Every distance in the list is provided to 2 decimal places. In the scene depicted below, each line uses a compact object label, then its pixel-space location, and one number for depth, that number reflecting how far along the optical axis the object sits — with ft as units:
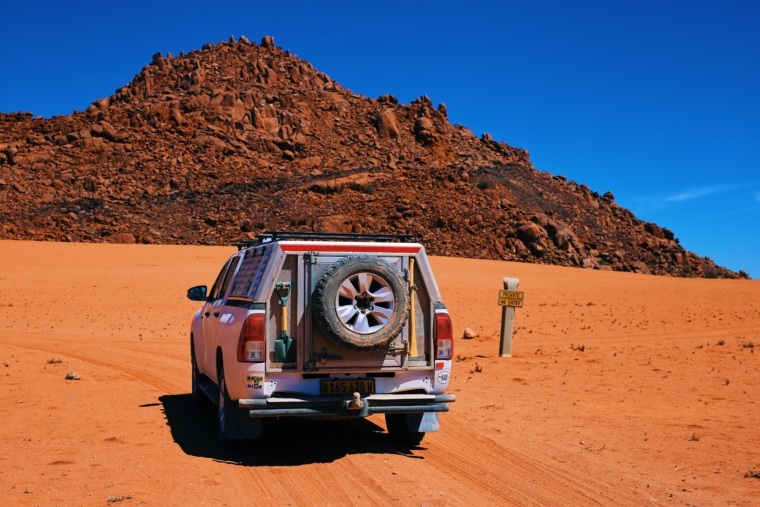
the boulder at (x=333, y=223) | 194.59
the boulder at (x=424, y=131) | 277.85
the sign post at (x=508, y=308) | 54.85
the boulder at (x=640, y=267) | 214.90
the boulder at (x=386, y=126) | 282.56
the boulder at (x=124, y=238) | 185.98
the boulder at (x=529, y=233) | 210.18
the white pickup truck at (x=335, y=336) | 23.52
